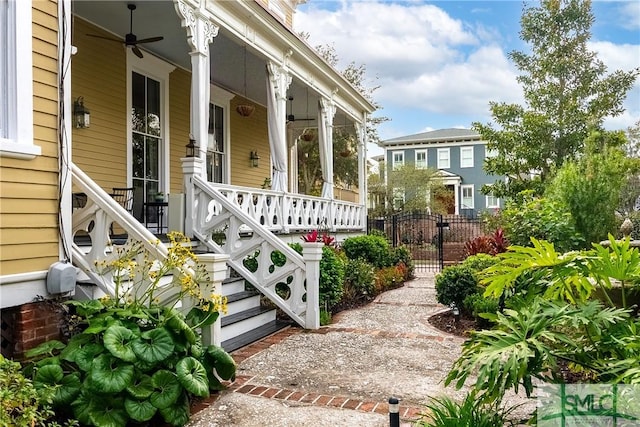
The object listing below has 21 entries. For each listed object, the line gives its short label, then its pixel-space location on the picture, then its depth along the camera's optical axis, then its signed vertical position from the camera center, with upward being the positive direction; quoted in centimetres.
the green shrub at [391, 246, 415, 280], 1259 -97
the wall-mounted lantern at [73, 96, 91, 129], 731 +163
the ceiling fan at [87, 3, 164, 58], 713 +277
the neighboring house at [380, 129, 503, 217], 3425 +445
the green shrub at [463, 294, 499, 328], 664 -116
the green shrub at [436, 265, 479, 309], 730 -96
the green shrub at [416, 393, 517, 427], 285 -115
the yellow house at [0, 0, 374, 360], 402 +128
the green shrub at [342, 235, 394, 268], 1092 -61
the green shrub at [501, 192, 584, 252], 859 -8
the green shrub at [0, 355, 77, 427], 280 -105
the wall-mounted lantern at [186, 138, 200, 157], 681 +104
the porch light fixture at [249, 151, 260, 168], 1249 +163
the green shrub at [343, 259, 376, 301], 875 -108
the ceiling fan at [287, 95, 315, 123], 1273 +310
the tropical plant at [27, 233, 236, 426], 340 -99
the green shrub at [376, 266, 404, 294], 1018 -123
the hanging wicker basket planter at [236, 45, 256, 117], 1017 +235
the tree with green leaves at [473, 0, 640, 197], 1719 +431
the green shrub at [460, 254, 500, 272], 755 -64
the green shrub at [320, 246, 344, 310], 731 -85
